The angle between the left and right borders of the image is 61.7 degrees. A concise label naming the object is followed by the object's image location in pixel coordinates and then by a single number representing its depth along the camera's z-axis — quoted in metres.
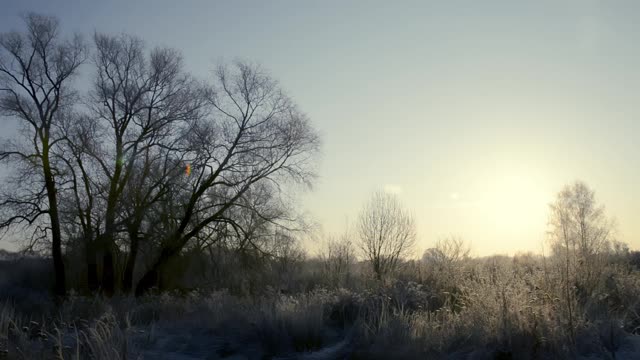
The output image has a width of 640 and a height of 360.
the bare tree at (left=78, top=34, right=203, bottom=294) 20.88
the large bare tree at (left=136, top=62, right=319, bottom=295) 21.36
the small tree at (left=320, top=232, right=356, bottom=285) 21.61
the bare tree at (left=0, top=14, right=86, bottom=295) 20.94
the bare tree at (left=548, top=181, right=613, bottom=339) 6.91
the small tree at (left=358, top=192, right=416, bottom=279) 22.91
